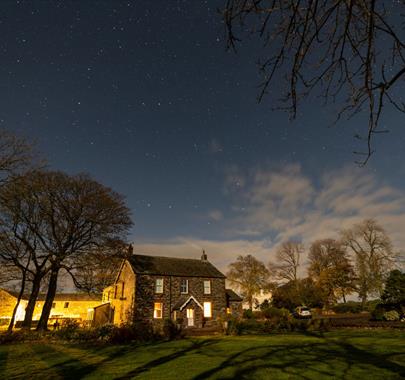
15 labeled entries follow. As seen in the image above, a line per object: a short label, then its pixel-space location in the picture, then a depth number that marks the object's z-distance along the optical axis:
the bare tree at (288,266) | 52.12
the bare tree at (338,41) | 2.40
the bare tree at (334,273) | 48.69
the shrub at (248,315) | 41.50
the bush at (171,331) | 18.97
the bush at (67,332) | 20.23
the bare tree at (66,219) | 25.58
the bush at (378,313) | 26.31
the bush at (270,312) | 36.46
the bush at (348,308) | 45.78
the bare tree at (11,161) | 16.02
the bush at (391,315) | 25.27
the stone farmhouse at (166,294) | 31.81
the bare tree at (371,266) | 41.94
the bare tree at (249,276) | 54.21
